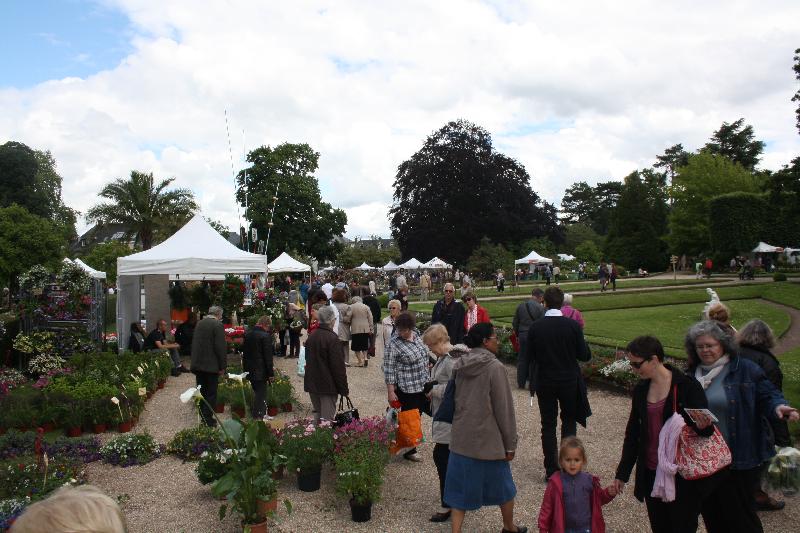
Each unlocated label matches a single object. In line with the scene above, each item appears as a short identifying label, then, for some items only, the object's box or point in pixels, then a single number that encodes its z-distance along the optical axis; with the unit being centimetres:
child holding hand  398
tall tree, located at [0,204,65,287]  2861
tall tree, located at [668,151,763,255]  5125
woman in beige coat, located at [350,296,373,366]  1266
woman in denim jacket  397
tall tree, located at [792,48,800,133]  3012
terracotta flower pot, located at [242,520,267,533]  478
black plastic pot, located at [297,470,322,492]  602
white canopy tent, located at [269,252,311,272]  2628
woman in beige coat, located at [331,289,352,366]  1265
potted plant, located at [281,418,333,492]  596
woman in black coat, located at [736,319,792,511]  467
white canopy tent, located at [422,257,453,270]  4075
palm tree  3672
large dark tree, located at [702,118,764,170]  6159
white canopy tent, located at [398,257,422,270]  4356
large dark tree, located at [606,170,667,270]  5566
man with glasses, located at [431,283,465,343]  975
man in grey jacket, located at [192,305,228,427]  832
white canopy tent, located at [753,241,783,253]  4166
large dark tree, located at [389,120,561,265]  5128
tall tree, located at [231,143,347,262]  4728
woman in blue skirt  435
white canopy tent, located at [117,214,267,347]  1358
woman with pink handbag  362
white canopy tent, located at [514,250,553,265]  4250
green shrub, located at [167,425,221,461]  719
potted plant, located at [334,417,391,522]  534
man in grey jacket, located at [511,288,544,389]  963
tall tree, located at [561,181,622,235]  9512
